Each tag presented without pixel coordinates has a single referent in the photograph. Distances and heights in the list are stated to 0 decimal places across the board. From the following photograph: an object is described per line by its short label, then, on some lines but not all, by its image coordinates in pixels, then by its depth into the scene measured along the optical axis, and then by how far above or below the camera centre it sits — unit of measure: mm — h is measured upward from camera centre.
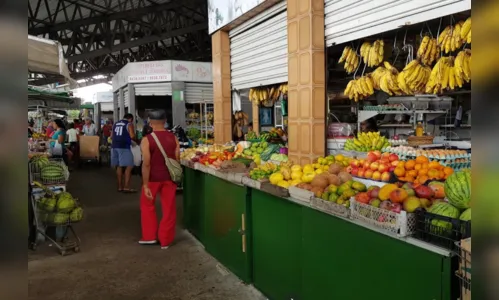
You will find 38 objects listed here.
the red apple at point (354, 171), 3835 -492
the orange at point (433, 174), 3213 -441
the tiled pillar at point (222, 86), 7449 +651
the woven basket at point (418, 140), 5785 -318
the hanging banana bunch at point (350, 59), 4785 +712
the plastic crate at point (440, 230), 2014 -578
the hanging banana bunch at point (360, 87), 4598 +359
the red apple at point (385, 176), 3479 -494
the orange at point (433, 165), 3379 -395
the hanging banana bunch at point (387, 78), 4242 +428
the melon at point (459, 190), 2259 -412
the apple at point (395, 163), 3665 -400
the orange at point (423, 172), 3296 -436
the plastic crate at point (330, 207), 2730 -614
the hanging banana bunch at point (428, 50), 3908 +652
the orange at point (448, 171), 3253 -426
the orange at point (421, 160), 3496 -360
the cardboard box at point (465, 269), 1783 -675
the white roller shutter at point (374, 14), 3436 +982
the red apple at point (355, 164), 3971 -436
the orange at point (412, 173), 3426 -460
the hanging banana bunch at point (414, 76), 4016 +419
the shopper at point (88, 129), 15477 -191
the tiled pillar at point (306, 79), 4691 +485
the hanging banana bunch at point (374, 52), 4398 +719
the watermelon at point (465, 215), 2117 -518
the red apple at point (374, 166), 3674 -425
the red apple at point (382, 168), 3592 -432
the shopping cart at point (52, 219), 5277 -1215
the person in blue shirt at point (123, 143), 9125 -438
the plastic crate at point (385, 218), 2256 -585
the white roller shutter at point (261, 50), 5694 +1101
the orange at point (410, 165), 3527 -402
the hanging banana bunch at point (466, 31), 3291 +696
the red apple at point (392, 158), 3797 -366
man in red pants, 5449 -775
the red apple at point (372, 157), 3889 -368
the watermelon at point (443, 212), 2123 -527
